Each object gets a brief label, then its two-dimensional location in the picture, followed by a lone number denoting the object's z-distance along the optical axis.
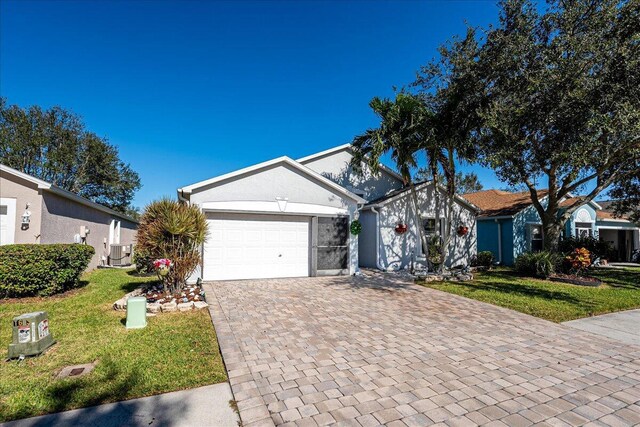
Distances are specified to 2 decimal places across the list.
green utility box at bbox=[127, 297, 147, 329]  5.70
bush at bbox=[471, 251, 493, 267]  15.66
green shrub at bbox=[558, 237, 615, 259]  15.84
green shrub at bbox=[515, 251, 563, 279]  12.12
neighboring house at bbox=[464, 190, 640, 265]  17.56
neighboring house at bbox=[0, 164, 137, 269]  9.66
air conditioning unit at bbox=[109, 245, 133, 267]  17.97
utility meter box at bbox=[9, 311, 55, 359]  4.27
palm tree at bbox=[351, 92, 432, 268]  11.75
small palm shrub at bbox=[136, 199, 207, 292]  7.77
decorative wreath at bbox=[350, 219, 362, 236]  12.31
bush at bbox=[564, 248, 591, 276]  11.39
